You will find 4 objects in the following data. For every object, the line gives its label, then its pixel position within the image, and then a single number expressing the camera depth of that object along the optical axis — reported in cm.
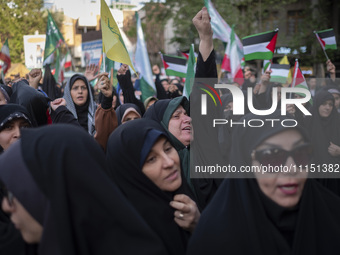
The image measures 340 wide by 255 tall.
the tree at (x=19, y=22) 1825
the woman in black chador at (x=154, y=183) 202
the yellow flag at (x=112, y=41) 411
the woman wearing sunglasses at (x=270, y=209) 177
